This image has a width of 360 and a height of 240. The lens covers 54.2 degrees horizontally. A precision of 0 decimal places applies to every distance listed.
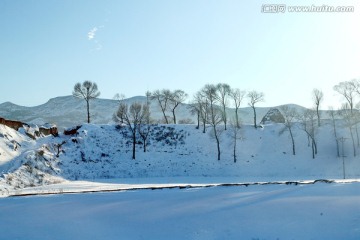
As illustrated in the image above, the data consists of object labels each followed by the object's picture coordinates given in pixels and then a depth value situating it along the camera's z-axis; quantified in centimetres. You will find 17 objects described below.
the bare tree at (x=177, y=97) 8175
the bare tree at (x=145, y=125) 6266
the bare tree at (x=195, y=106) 7084
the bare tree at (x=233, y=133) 6560
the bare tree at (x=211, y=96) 7145
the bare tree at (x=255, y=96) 7750
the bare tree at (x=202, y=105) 6994
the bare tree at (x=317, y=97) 7216
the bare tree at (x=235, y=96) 7719
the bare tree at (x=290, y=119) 6706
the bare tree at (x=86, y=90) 7269
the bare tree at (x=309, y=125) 6062
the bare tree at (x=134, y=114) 6205
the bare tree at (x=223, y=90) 7550
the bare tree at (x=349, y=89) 6956
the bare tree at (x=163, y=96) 8156
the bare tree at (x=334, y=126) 5883
